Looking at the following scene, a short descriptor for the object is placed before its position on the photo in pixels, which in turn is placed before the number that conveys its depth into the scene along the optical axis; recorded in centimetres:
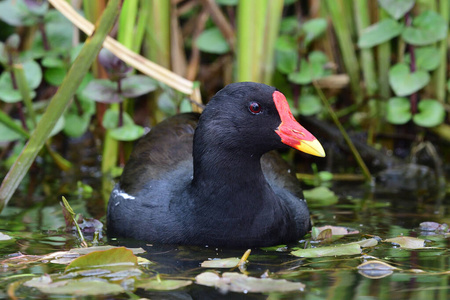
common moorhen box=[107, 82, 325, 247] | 640
